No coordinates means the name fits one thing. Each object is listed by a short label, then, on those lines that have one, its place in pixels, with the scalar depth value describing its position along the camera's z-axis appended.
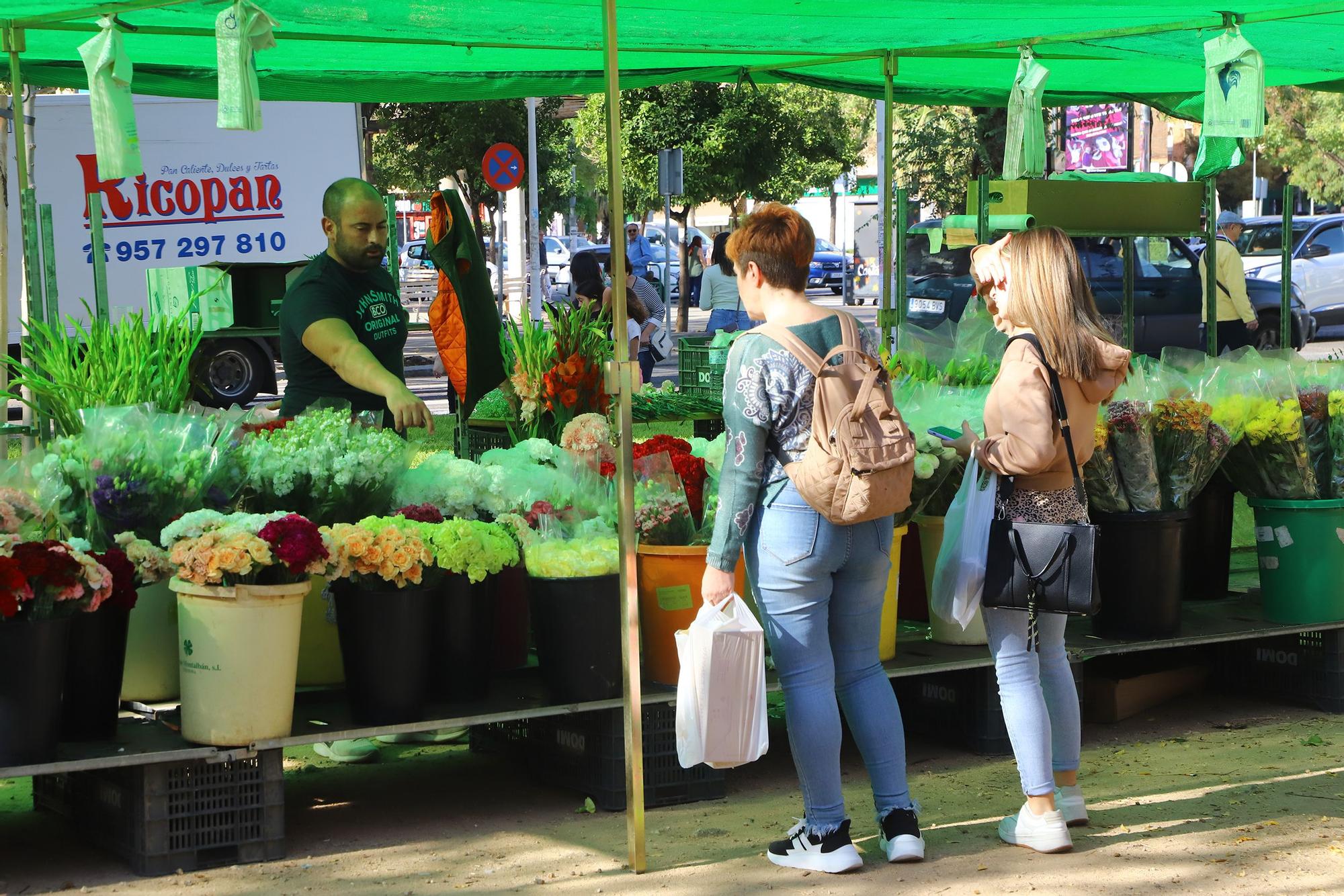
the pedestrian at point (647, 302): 12.54
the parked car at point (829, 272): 36.53
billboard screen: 21.62
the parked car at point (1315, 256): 19.45
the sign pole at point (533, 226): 19.38
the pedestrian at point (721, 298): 13.57
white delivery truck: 13.80
